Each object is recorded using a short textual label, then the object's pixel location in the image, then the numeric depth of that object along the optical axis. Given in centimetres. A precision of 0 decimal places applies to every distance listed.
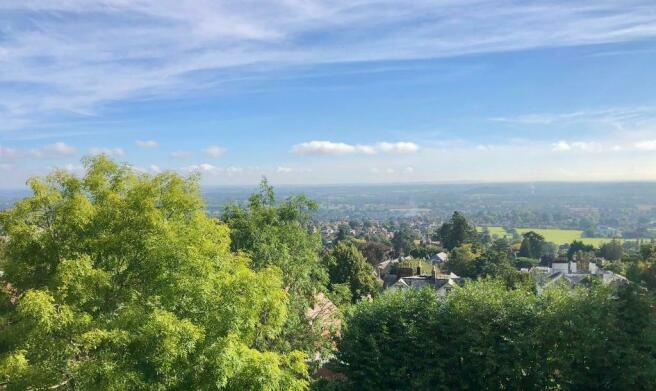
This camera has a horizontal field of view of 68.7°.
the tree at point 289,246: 1427
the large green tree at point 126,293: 694
